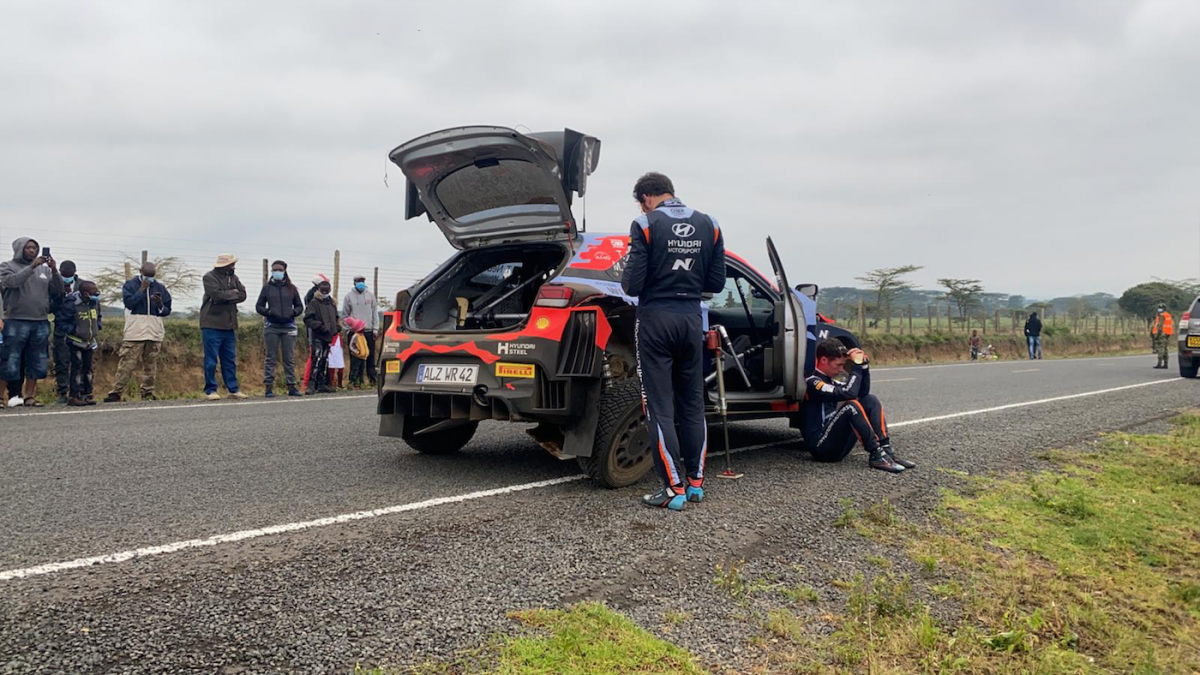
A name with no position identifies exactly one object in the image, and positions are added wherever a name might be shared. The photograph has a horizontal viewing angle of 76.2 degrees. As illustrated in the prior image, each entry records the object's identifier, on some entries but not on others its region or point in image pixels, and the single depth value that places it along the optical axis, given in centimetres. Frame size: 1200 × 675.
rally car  446
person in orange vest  1922
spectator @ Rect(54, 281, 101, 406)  909
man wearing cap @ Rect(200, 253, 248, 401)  977
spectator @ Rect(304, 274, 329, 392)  1124
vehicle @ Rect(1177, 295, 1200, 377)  1534
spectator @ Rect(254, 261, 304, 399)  1068
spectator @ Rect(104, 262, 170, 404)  962
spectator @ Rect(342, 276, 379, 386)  1193
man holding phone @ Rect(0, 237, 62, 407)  870
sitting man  551
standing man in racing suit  429
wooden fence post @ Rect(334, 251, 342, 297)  1582
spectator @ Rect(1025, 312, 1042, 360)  3008
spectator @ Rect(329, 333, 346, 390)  1140
